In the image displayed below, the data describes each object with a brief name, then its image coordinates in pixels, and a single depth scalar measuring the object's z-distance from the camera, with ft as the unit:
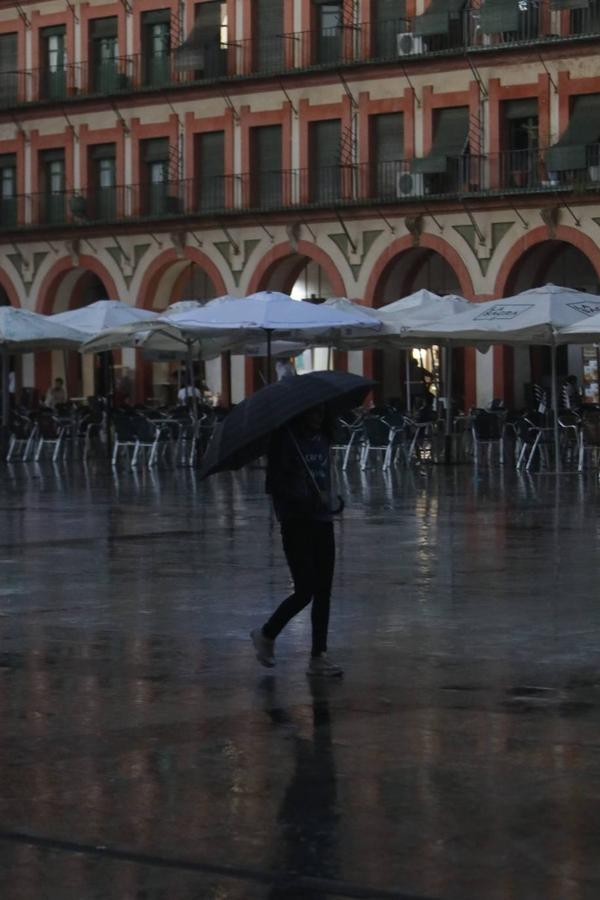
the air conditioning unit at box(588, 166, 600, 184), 143.54
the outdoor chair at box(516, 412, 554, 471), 102.47
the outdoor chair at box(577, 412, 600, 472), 98.78
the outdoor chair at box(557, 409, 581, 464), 104.27
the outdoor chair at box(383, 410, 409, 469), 104.88
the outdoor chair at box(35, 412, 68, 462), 119.24
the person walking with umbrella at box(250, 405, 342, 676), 33.60
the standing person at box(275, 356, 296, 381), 96.17
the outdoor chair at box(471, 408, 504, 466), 104.73
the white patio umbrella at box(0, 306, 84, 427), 115.65
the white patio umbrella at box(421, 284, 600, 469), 97.66
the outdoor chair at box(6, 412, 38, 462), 122.83
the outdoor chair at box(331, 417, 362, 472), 112.27
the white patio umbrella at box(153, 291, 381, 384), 97.50
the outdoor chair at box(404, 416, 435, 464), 109.60
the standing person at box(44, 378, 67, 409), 155.85
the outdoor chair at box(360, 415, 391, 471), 105.19
